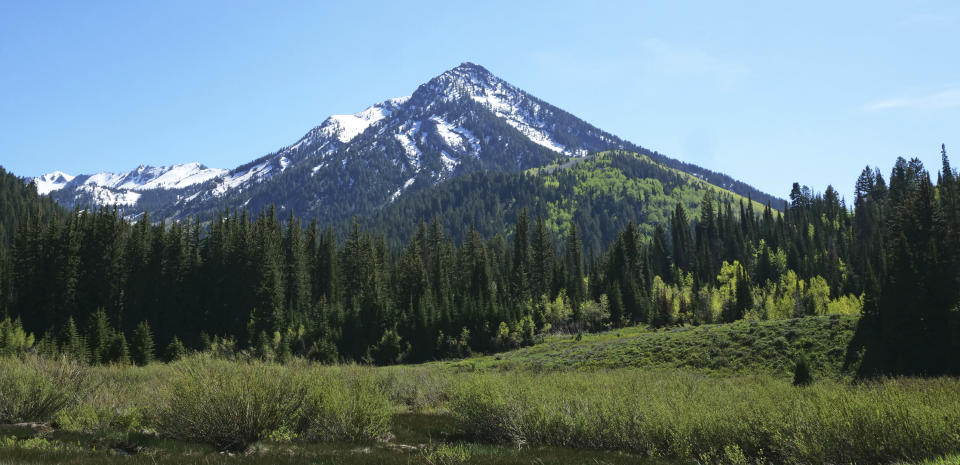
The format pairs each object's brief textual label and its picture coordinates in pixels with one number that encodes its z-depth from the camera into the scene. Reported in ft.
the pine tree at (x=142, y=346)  210.38
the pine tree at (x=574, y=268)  362.37
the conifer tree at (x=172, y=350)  221.27
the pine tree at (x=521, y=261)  387.96
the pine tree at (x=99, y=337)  190.70
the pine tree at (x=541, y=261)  404.36
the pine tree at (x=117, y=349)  194.29
